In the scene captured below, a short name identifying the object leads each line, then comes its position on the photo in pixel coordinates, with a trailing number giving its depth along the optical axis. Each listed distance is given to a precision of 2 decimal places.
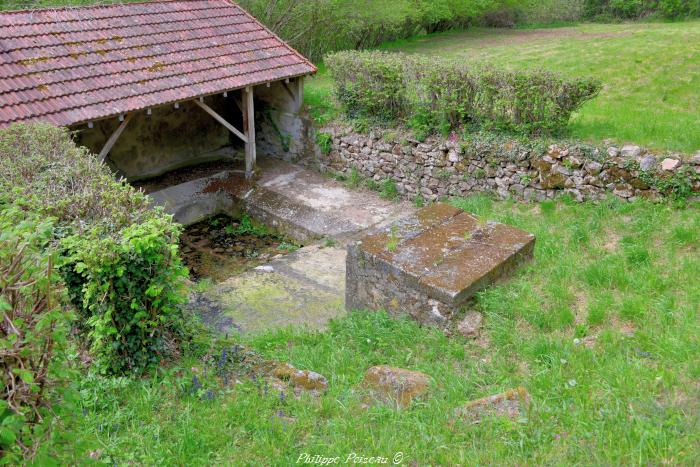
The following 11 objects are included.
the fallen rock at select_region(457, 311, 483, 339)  5.44
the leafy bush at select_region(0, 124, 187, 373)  4.71
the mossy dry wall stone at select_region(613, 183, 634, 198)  7.70
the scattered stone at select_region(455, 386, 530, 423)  3.96
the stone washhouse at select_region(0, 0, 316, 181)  8.80
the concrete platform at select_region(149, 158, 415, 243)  9.80
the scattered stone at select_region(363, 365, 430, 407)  4.41
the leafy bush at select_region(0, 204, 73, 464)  2.43
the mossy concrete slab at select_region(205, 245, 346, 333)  6.88
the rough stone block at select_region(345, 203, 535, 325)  5.67
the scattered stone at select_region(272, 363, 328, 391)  4.73
